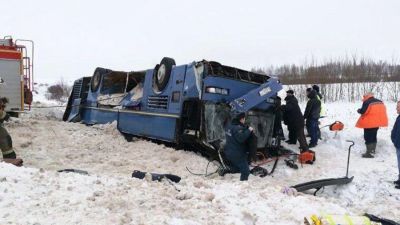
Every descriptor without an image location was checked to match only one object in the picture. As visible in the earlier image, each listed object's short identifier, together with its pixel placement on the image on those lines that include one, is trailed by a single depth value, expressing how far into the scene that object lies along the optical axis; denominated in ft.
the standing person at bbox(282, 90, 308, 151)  34.35
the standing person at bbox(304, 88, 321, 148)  36.55
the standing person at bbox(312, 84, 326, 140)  37.81
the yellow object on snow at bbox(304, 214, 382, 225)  15.33
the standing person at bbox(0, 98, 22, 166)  28.40
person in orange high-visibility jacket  33.94
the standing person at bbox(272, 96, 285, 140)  34.34
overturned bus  30.94
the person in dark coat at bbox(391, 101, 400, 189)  28.73
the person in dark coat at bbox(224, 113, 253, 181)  26.14
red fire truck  43.29
